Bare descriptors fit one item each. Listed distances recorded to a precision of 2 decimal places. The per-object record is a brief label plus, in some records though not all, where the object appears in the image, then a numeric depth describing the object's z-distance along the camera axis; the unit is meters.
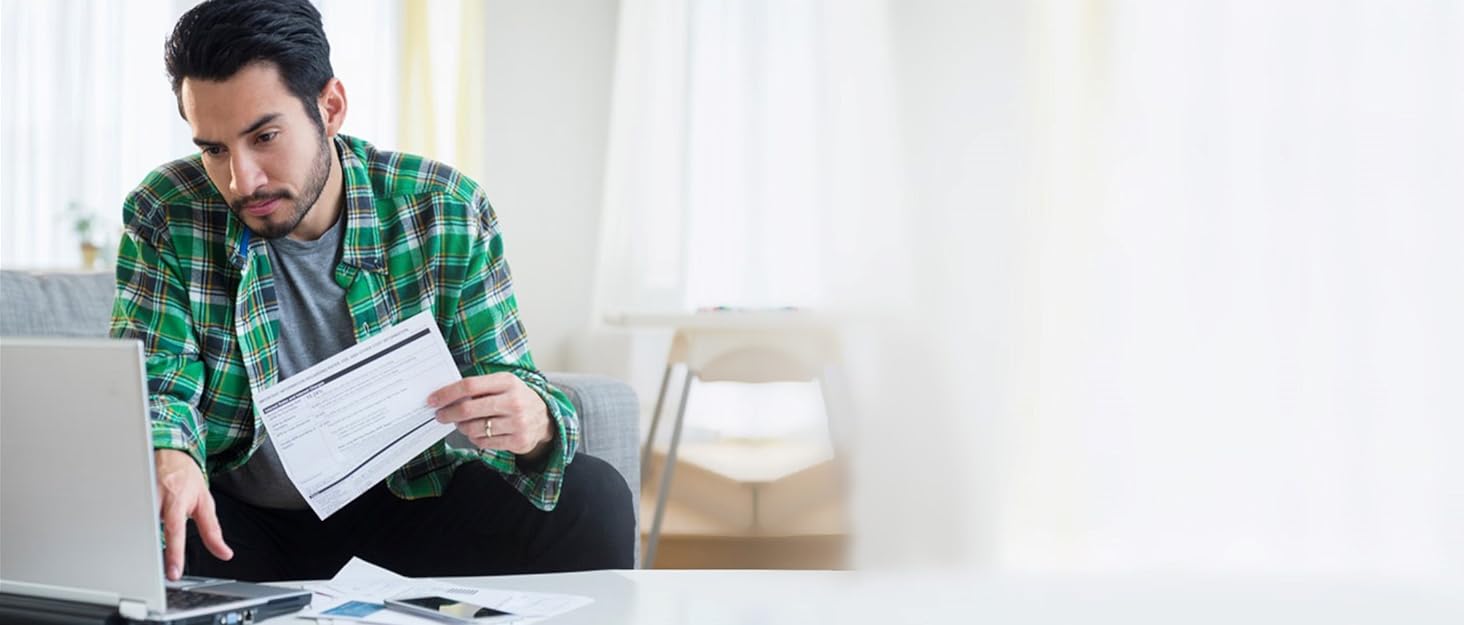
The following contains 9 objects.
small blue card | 0.96
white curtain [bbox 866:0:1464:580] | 2.13
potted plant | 3.00
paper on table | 0.99
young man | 1.41
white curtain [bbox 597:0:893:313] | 3.29
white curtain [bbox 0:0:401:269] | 3.06
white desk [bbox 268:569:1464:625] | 0.99
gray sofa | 1.69
